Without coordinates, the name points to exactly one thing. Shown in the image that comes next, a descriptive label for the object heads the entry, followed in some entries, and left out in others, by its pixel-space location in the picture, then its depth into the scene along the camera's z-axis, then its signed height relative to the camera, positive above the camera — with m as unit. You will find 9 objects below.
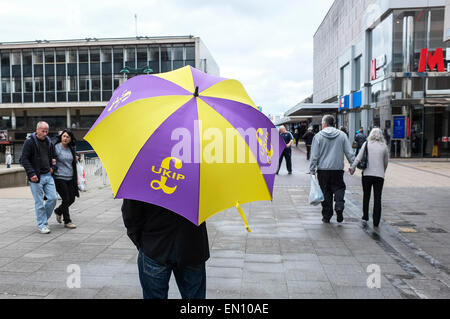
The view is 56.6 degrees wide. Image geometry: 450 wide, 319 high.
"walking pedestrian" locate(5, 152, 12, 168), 27.65 -1.56
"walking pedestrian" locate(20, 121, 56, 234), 6.46 -0.51
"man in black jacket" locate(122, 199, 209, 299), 2.56 -0.68
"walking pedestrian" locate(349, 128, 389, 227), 7.09 -0.55
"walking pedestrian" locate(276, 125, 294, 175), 15.23 -0.57
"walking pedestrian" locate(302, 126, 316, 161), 20.84 -0.15
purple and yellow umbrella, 2.27 -0.06
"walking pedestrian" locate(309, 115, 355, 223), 7.13 -0.49
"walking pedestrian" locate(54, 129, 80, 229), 6.95 -0.61
